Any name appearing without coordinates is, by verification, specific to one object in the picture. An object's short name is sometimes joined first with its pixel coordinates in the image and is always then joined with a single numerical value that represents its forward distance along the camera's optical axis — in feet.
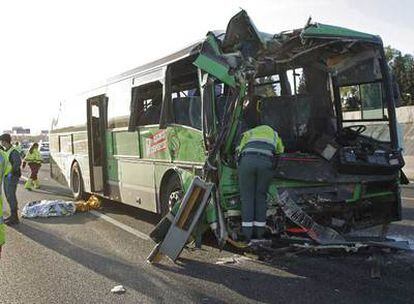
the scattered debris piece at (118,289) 20.27
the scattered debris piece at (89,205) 42.39
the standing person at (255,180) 23.18
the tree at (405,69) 167.12
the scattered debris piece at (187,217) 23.25
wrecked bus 23.91
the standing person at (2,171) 18.20
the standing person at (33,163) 64.41
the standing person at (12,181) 37.27
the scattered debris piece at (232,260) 24.02
